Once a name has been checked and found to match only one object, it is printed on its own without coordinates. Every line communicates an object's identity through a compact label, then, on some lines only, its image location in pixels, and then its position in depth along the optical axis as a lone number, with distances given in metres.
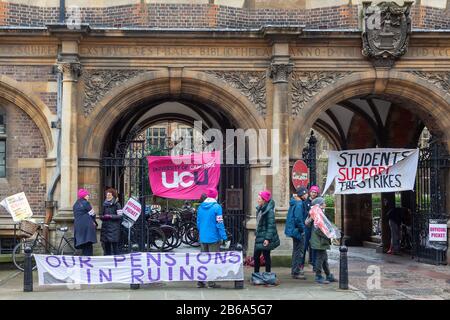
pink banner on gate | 14.94
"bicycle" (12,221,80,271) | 13.55
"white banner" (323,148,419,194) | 15.41
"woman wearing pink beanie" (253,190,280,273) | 11.48
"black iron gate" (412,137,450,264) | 15.17
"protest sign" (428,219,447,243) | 14.79
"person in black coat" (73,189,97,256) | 12.27
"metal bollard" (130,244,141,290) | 10.83
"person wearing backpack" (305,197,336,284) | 11.68
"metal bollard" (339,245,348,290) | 10.89
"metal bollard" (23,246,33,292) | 10.49
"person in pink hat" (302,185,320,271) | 12.39
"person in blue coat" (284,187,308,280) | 12.30
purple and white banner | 10.61
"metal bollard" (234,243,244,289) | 11.02
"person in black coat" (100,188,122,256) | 12.61
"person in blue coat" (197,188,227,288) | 11.34
